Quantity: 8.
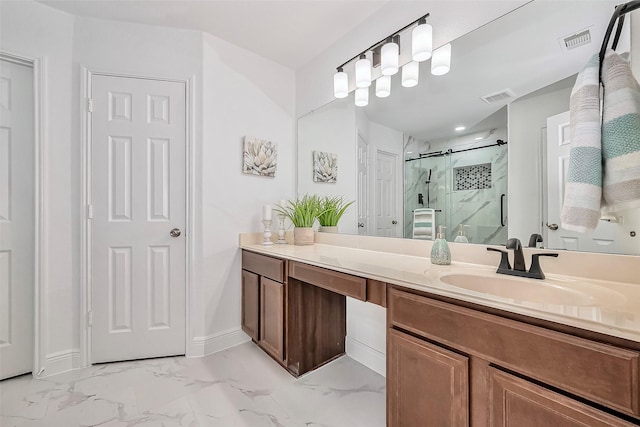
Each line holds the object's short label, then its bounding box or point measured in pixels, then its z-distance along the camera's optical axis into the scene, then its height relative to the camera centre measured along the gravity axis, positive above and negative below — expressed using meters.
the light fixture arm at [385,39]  1.63 +1.12
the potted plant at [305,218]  2.36 -0.03
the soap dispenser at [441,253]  1.44 -0.19
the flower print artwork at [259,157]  2.38 +0.50
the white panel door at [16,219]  1.80 -0.02
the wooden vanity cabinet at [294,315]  1.82 -0.68
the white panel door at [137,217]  1.99 -0.02
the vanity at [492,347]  0.68 -0.38
